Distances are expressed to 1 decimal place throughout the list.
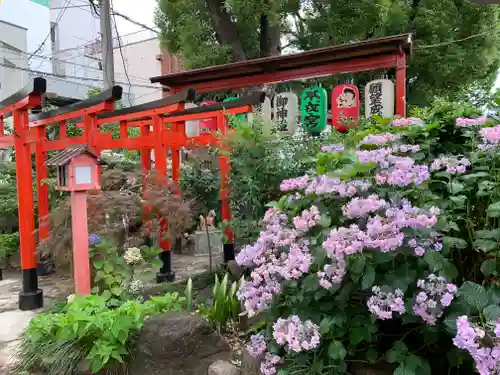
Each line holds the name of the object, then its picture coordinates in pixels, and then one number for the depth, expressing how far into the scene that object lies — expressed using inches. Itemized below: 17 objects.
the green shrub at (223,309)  165.5
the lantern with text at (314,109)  321.0
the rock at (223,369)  132.6
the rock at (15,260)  340.2
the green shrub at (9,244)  334.6
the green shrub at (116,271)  190.1
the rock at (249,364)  120.9
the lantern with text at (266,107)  346.6
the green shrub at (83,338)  141.8
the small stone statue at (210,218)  264.0
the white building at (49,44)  667.4
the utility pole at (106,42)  412.8
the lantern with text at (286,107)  333.7
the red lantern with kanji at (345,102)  314.7
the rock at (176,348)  142.6
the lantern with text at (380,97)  294.0
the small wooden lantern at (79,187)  184.2
